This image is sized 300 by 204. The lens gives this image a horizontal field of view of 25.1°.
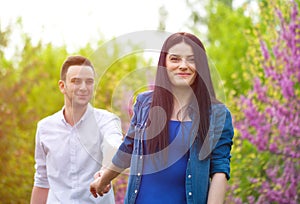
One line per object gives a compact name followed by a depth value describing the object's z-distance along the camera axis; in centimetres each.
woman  332
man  466
